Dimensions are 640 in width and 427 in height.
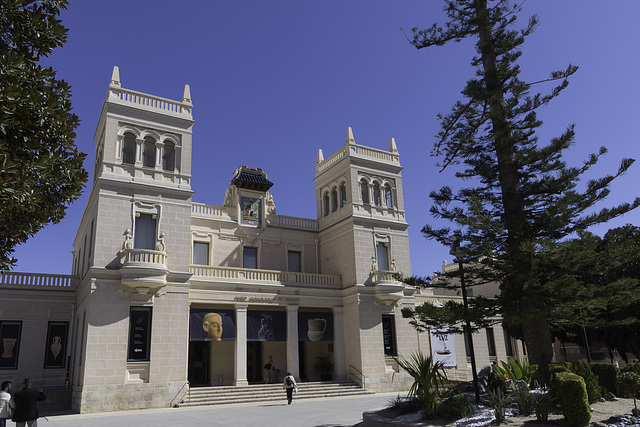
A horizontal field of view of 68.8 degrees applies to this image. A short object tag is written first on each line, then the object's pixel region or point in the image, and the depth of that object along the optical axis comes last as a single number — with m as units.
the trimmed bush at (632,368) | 15.63
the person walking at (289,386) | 20.94
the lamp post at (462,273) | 13.00
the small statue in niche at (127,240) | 22.34
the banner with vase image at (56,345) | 24.67
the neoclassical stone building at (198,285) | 21.70
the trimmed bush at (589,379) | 12.36
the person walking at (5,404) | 10.60
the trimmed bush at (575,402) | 9.96
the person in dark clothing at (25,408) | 10.30
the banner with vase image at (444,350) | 31.89
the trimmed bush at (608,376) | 14.06
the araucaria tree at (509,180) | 13.75
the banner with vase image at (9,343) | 23.52
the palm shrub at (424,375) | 12.07
